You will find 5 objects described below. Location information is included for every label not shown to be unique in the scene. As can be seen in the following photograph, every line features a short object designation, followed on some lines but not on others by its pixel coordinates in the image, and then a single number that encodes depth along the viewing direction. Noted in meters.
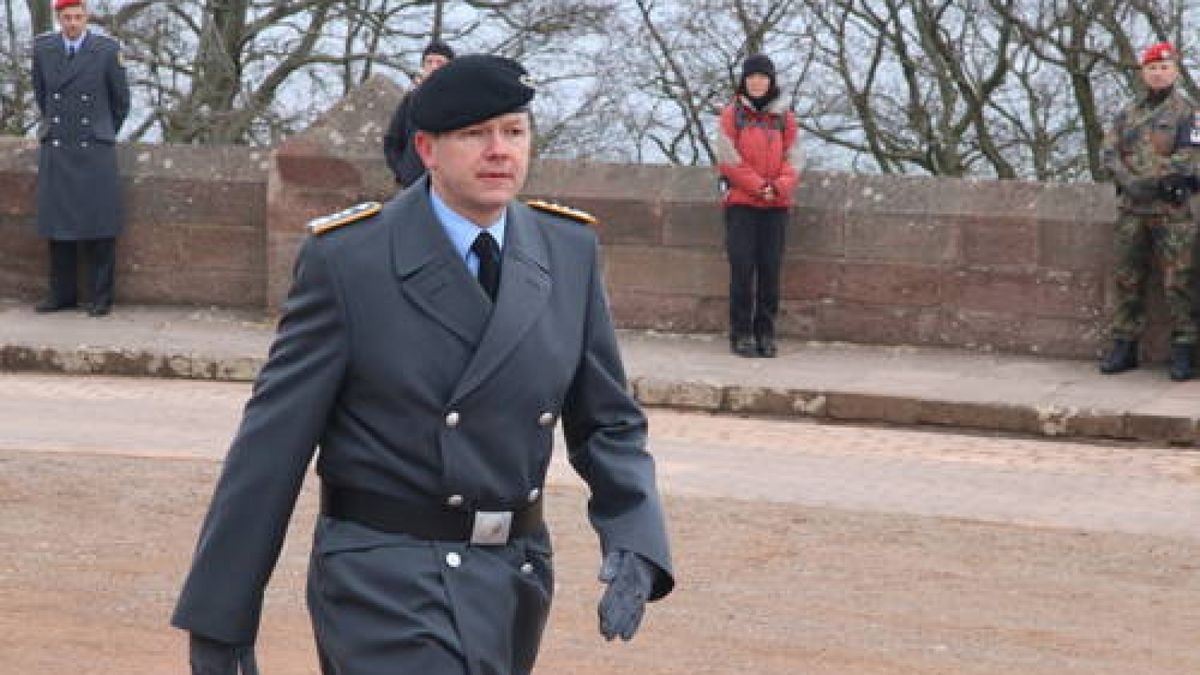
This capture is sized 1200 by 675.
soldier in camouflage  13.43
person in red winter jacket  14.38
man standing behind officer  13.84
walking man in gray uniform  4.94
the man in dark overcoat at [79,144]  15.65
